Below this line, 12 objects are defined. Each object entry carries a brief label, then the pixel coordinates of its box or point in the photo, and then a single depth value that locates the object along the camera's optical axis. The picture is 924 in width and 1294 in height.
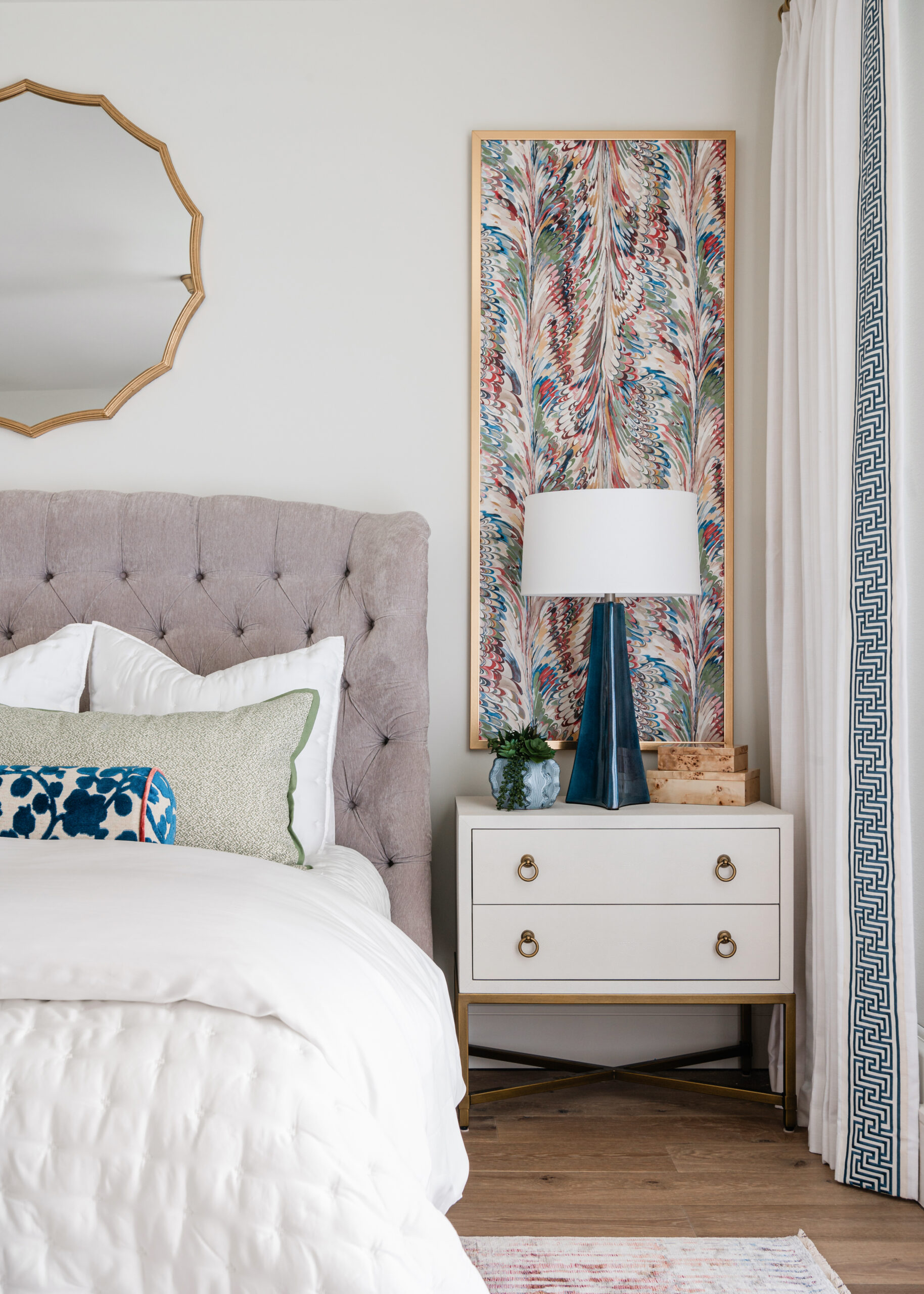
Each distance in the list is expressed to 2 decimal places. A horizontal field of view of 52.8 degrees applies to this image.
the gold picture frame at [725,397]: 2.28
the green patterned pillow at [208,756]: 1.59
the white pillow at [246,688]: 1.85
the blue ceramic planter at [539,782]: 2.01
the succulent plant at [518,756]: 2.00
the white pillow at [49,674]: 1.84
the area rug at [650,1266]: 1.43
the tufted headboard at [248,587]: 2.07
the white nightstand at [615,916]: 1.94
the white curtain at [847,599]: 1.69
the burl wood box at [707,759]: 2.09
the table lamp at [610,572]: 1.97
